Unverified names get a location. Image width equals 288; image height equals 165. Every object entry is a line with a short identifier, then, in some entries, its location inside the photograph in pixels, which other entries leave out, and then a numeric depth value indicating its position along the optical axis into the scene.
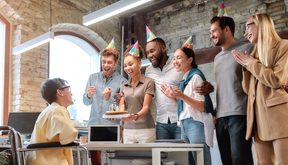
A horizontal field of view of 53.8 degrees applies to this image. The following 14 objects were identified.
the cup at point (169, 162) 2.00
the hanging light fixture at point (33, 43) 4.25
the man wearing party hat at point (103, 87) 2.51
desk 1.81
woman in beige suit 1.65
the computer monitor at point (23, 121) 3.78
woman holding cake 2.19
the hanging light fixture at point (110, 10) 3.21
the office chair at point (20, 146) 1.77
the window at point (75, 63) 5.37
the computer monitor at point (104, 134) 2.10
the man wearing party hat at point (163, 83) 2.25
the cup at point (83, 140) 2.23
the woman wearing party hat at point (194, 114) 2.01
